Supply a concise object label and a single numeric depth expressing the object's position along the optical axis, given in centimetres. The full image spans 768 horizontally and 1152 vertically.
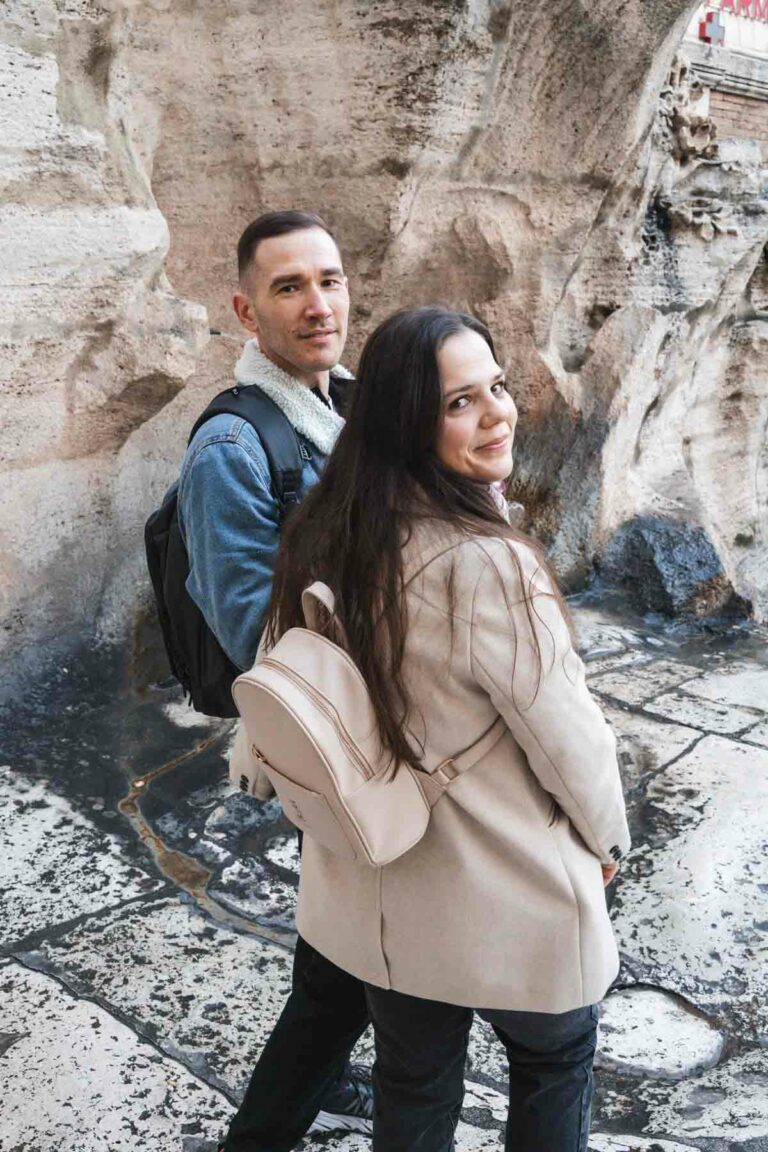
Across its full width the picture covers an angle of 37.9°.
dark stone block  455
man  151
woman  123
